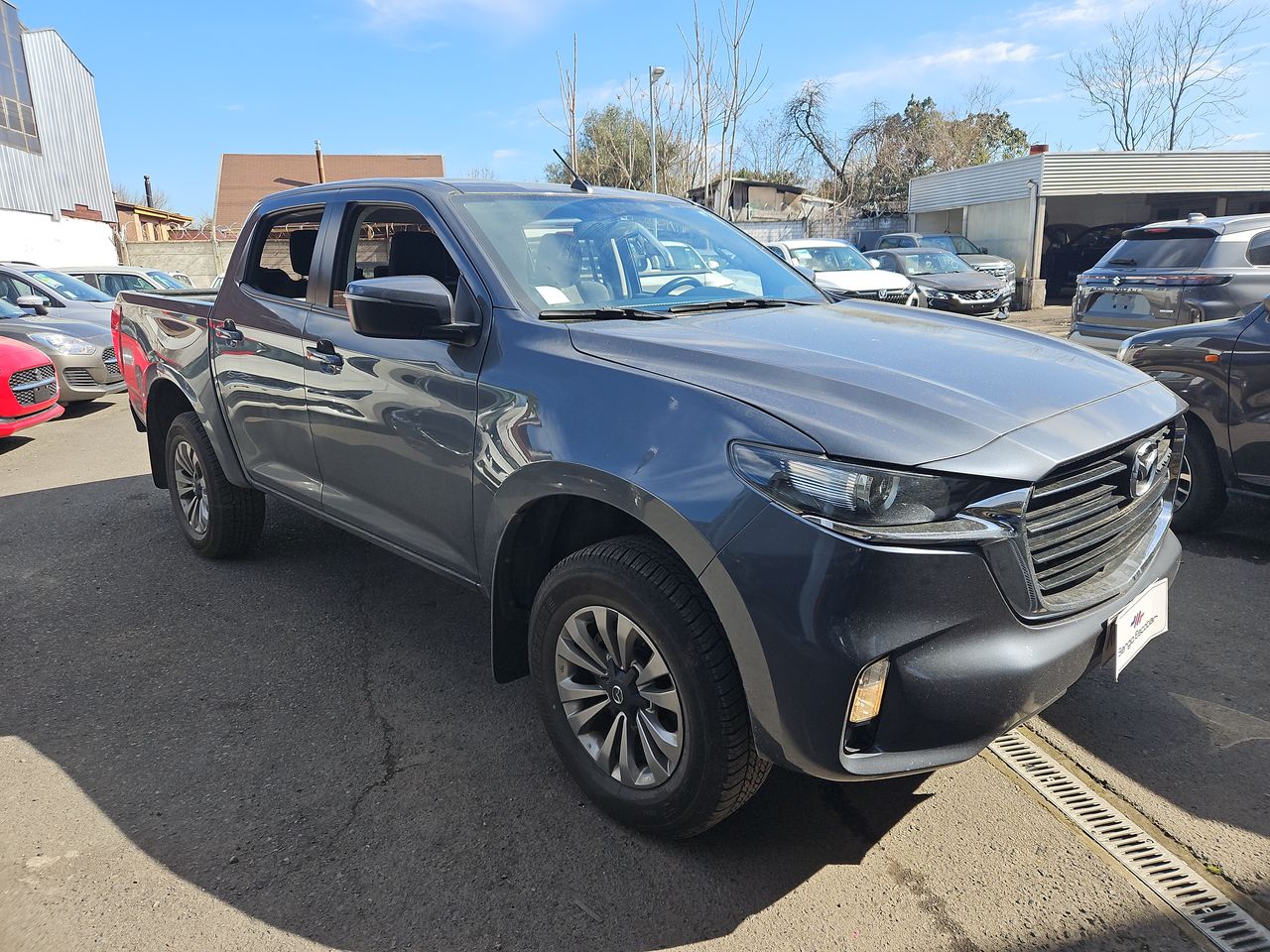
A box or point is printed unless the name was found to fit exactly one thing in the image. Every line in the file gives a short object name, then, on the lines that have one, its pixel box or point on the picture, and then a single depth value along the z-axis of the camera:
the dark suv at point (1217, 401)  4.30
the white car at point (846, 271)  14.29
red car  7.69
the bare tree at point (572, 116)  17.53
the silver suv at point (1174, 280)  7.01
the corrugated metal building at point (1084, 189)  22.03
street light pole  17.67
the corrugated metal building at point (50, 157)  26.33
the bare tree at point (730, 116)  17.56
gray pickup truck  1.99
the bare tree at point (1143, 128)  37.28
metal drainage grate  2.16
